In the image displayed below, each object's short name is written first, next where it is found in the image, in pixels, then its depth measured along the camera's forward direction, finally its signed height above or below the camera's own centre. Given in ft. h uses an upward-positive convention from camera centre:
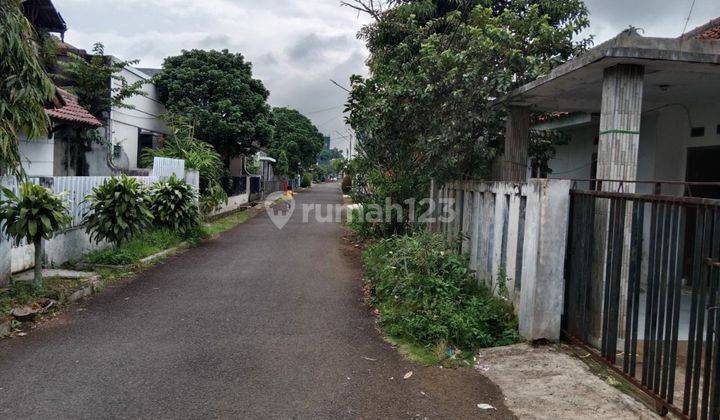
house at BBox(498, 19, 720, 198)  16.69 +4.16
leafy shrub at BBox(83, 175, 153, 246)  30.89 -1.81
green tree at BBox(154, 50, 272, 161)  70.90 +11.41
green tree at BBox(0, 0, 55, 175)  19.10 +3.41
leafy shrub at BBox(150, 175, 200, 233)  40.86 -1.83
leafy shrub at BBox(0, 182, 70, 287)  22.24 -1.64
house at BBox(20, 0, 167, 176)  39.04 +4.44
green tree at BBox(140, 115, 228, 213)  55.42 +2.39
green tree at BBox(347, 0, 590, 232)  27.17 +5.63
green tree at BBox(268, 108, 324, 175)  163.43 +14.32
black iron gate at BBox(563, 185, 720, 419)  11.41 -2.41
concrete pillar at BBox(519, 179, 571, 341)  17.52 -1.96
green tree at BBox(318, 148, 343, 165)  404.24 +24.26
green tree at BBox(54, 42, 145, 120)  53.67 +9.66
